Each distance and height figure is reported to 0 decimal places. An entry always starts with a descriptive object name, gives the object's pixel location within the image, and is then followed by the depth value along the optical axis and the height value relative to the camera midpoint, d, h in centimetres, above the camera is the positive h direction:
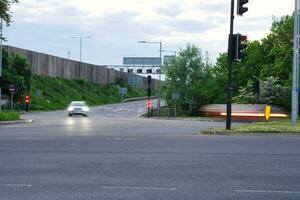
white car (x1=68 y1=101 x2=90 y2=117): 5894 -195
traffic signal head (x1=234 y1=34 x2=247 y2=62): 2720 +197
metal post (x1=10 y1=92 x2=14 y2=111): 6346 -147
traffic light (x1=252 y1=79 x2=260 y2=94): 5563 +50
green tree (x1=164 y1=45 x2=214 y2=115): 7175 +134
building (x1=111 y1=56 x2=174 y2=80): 13812 +565
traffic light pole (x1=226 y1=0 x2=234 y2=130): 2755 +37
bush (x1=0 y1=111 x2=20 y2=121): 4075 -195
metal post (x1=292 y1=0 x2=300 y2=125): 3262 +158
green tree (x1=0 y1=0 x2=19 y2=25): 3866 +500
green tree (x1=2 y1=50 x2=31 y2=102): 6694 +159
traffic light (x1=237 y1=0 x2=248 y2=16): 2642 +360
